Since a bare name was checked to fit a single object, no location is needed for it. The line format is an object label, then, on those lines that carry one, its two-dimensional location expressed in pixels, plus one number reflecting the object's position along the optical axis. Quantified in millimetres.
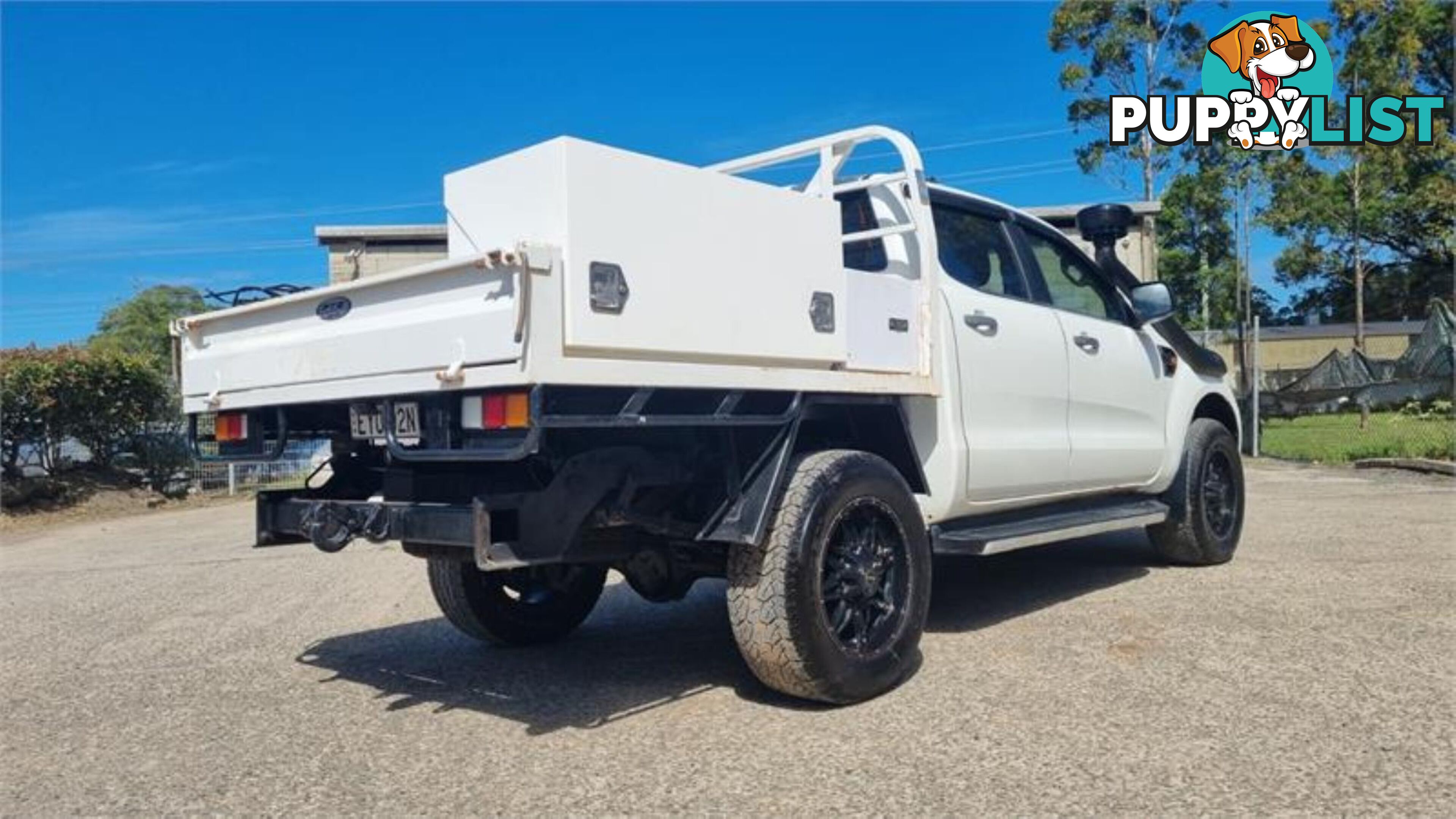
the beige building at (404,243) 16953
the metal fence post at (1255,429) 15547
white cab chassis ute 3572
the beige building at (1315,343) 44062
